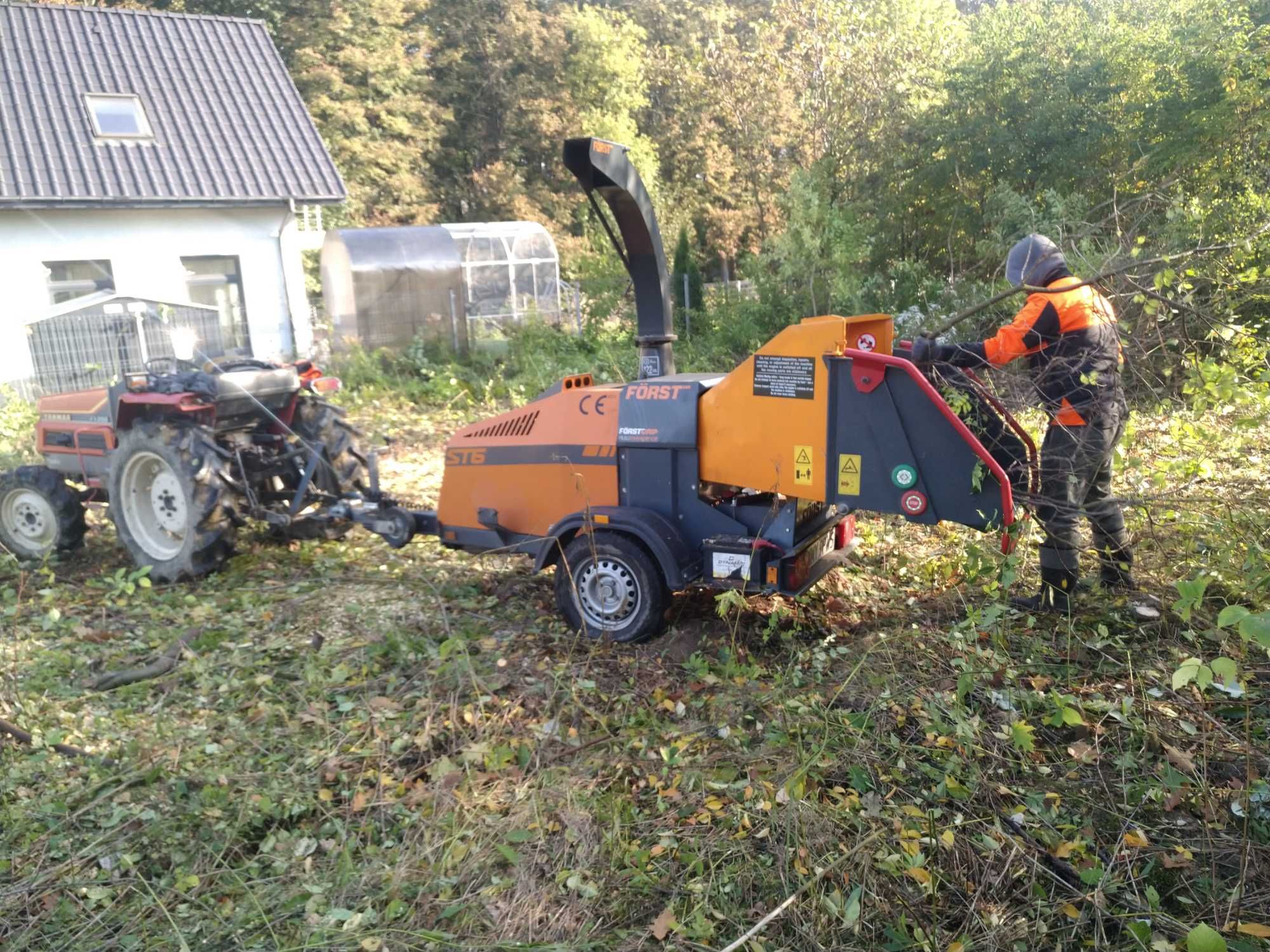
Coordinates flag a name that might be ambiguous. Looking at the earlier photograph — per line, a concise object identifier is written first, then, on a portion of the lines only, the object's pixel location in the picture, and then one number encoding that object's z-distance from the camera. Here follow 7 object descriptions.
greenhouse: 15.34
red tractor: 6.27
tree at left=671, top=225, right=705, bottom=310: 15.13
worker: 4.77
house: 13.95
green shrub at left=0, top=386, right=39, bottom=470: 9.62
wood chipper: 4.34
